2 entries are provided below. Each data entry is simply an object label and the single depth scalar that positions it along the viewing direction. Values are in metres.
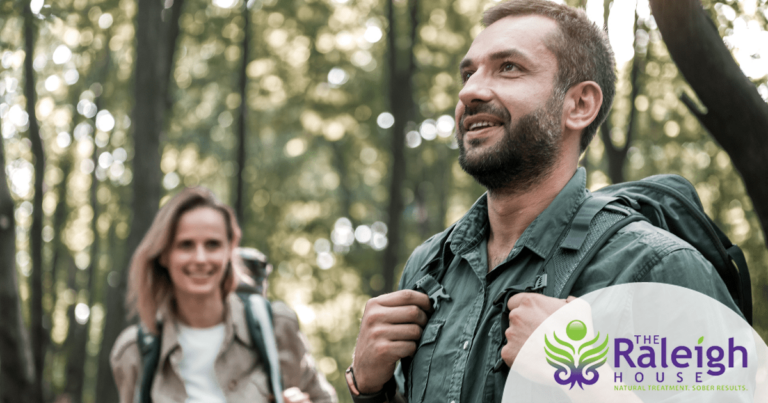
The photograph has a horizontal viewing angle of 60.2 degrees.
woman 4.19
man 2.01
